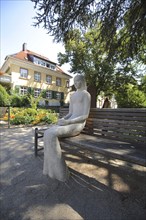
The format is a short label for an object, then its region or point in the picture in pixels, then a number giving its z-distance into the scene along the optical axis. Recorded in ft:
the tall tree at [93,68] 62.85
